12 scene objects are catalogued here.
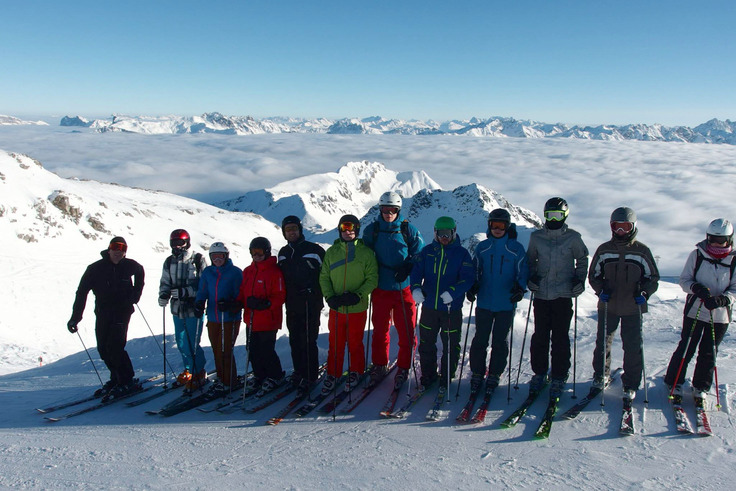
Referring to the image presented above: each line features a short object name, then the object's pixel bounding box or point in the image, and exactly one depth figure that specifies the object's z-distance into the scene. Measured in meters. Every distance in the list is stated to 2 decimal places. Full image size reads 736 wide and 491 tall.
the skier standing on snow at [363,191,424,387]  5.65
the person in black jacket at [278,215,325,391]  5.76
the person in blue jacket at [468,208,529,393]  5.21
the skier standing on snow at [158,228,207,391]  6.29
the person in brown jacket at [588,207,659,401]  4.95
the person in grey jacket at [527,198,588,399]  5.12
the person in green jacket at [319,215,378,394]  5.53
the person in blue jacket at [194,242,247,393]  6.02
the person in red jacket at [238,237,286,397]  5.75
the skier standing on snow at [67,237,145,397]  6.20
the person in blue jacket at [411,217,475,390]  5.28
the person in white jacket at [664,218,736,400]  4.77
